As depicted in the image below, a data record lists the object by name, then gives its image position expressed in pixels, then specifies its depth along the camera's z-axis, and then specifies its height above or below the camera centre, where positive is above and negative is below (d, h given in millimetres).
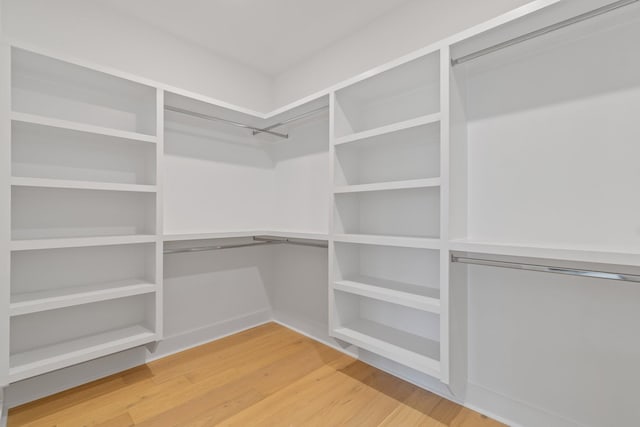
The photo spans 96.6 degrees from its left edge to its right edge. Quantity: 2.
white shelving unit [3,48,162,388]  1657 +6
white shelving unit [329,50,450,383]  1629 +40
